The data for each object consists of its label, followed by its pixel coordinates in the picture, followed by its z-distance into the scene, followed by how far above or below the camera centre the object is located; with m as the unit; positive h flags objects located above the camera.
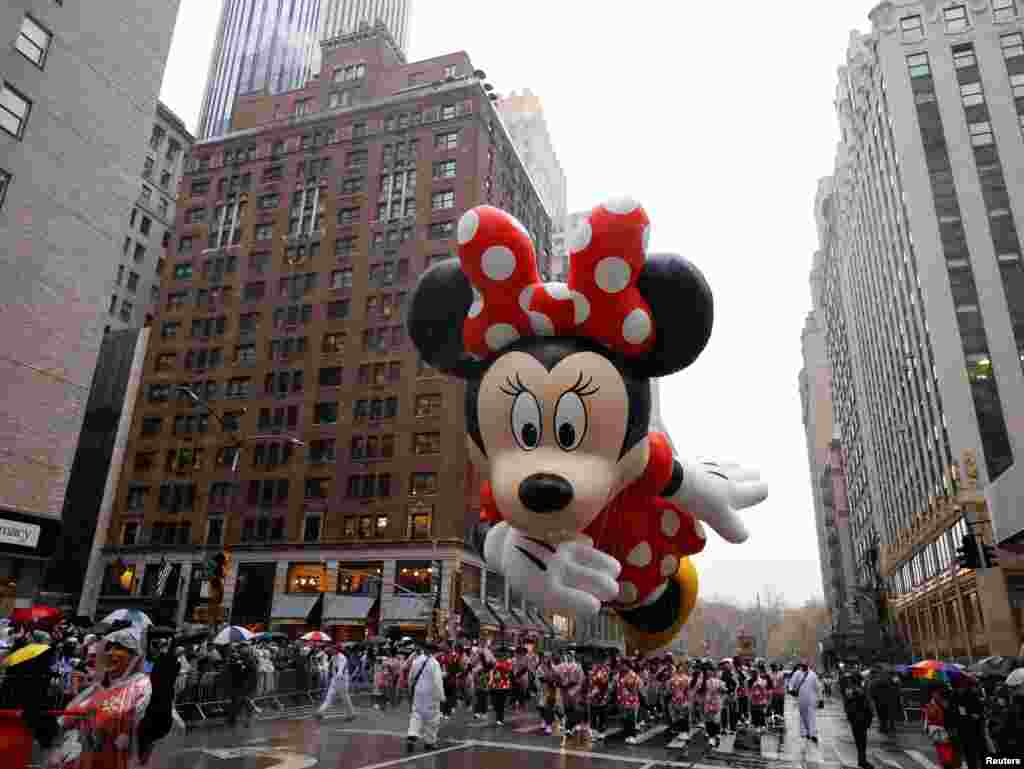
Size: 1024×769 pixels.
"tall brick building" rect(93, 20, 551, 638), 45.44 +18.02
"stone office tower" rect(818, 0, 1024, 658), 38.19 +21.02
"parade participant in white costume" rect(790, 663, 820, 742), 16.16 -1.01
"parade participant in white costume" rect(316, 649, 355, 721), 17.62 -1.23
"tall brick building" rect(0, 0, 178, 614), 19.45 +10.82
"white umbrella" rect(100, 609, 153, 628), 6.46 +0.09
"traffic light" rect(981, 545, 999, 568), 18.55 +2.27
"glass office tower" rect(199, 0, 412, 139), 154.50 +122.98
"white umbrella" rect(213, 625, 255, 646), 16.11 -0.13
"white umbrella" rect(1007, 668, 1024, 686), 10.58 -0.38
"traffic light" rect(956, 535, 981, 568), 18.39 +2.30
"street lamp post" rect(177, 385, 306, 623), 16.40 +0.49
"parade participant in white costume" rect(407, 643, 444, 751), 12.94 -1.06
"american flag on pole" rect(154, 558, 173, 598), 26.81 +1.76
